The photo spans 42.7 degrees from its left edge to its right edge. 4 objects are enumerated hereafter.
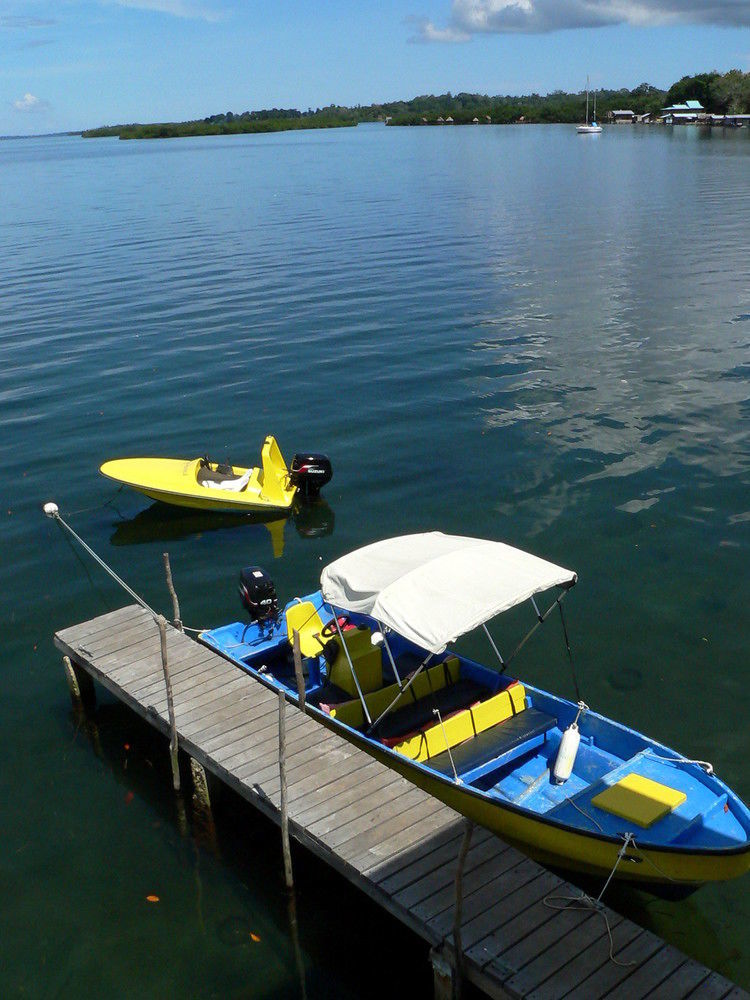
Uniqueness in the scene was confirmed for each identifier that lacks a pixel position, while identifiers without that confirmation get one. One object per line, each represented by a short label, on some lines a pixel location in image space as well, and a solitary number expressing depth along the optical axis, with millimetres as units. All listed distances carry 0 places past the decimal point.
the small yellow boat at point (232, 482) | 21688
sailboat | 163875
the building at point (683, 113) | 183375
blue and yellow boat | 10969
